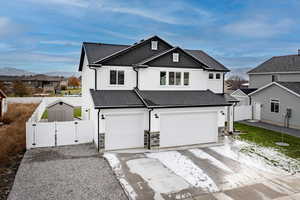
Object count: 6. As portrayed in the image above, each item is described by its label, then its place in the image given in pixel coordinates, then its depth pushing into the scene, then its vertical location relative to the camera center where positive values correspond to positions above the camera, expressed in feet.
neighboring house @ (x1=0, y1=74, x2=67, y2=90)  218.38 +16.36
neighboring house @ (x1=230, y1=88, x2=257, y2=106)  75.93 +0.93
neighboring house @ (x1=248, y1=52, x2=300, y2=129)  59.26 +2.04
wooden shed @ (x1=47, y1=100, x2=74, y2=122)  53.72 -4.03
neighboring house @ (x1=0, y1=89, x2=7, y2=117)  59.93 -1.94
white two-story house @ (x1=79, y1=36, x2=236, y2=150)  37.81 -0.06
